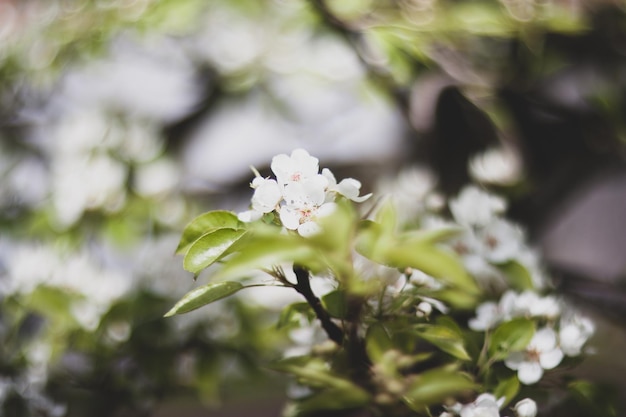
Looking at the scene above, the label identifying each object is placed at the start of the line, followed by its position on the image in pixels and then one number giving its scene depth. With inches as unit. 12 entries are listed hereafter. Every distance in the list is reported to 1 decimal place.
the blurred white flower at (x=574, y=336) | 48.7
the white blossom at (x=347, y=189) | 46.6
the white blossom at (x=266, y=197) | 46.4
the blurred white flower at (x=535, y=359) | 48.2
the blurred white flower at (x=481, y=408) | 46.9
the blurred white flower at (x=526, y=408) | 47.7
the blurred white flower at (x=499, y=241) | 52.7
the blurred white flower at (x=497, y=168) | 60.2
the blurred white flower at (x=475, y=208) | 53.5
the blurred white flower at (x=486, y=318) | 49.7
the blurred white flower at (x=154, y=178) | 65.1
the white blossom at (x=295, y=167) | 46.9
